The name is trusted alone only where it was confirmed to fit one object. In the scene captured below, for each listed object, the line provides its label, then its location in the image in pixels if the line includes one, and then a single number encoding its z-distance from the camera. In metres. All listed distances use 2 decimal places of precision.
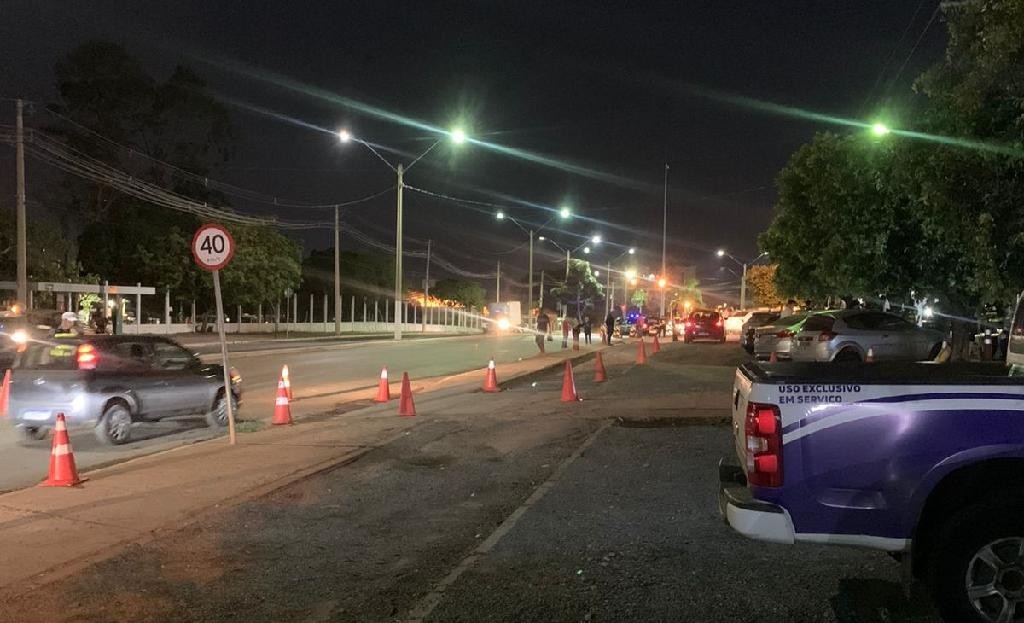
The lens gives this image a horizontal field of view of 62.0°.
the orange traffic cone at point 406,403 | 13.61
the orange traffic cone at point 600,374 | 19.61
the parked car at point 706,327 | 39.03
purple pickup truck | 4.27
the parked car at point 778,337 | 20.66
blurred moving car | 11.02
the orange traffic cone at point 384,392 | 15.94
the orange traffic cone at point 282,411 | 12.83
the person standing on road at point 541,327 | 30.30
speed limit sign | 10.67
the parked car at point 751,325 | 29.64
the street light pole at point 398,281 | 39.97
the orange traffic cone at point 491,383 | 17.50
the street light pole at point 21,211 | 27.80
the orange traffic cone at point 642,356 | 25.41
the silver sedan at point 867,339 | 18.83
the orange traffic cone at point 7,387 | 11.17
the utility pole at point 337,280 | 53.12
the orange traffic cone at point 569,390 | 15.52
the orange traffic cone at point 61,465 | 8.41
